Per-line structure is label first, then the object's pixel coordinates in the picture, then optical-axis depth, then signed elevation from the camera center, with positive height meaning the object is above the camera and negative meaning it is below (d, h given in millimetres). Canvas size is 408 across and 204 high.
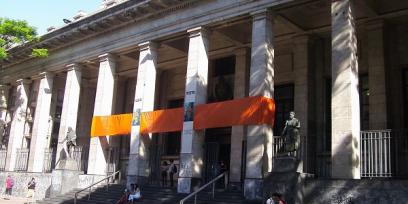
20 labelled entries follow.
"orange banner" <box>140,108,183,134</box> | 21891 +2493
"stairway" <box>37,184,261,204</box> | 17906 -957
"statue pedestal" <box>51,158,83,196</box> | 24734 -399
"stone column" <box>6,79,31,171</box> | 30969 +3043
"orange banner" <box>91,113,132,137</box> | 24125 +2450
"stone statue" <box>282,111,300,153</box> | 15914 +1476
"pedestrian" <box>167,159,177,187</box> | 23384 +148
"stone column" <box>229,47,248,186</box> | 22734 +2367
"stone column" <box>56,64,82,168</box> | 26781 +3881
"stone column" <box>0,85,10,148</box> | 33969 +4692
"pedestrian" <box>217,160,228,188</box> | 22297 -124
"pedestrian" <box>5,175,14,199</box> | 29166 -1063
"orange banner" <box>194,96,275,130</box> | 18406 +2604
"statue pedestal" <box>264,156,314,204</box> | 15188 -29
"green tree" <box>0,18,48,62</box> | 24641 +7195
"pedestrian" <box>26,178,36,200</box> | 27266 -1154
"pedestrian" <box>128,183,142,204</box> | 19047 -911
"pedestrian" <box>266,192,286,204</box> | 12852 -575
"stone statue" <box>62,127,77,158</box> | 26016 +1555
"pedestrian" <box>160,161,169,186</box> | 23953 +81
